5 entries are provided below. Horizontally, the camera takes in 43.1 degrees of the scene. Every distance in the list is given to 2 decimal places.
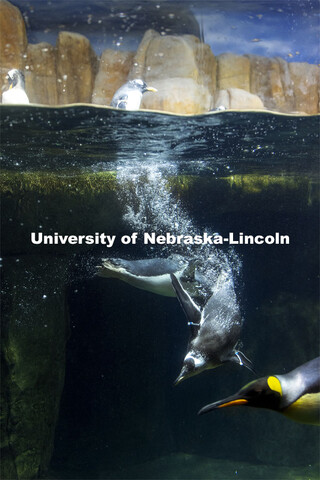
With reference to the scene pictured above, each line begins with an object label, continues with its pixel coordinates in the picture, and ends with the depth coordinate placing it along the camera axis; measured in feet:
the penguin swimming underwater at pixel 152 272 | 19.04
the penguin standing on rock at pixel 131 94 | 14.46
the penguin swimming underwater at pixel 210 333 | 13.02
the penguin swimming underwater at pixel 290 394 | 9.89
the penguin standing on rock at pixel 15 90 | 14.14
